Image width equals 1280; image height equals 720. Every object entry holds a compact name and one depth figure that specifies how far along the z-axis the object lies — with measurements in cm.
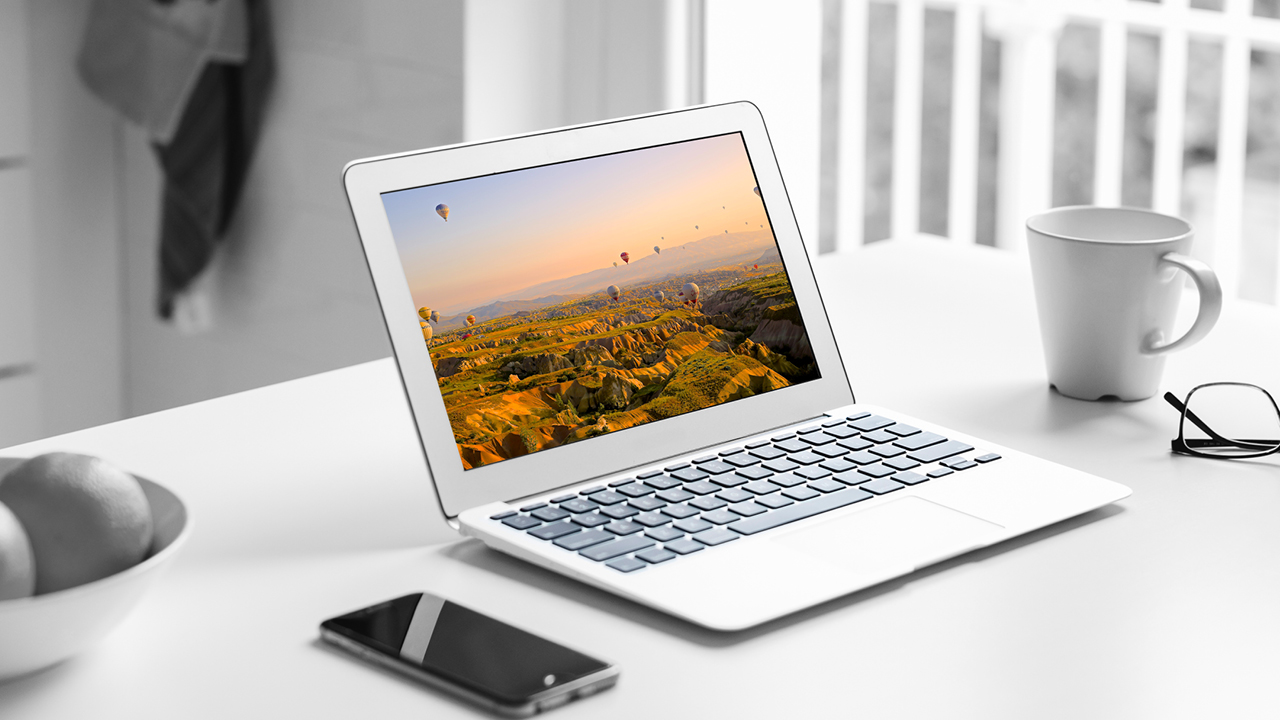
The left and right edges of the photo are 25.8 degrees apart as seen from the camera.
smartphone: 129
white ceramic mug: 158
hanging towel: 248
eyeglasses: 154
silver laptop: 139
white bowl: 127
